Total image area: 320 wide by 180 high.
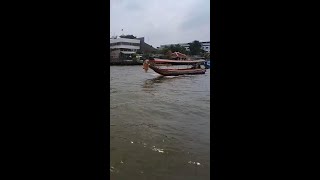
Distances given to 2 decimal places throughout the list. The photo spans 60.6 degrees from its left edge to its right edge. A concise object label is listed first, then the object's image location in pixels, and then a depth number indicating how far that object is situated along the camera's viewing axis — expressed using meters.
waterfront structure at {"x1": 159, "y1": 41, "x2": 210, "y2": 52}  76.62
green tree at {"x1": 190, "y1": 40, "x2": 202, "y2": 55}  69.09
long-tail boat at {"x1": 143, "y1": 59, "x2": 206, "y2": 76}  24.14
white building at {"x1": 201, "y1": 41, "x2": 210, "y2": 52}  76.64
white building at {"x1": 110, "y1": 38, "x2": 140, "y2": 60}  64.01
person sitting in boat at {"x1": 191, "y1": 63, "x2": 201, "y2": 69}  29.34
